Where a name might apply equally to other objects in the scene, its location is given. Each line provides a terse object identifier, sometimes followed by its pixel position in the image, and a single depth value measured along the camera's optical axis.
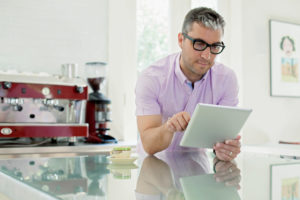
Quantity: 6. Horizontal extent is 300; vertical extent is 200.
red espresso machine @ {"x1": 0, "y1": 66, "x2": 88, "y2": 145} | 2.47
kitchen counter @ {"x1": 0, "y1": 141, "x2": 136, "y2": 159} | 2.37
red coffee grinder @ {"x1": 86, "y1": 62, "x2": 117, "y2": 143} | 2.90
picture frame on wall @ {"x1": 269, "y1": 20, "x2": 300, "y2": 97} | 4.38
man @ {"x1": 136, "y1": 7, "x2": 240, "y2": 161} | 1.80
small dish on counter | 1.27
